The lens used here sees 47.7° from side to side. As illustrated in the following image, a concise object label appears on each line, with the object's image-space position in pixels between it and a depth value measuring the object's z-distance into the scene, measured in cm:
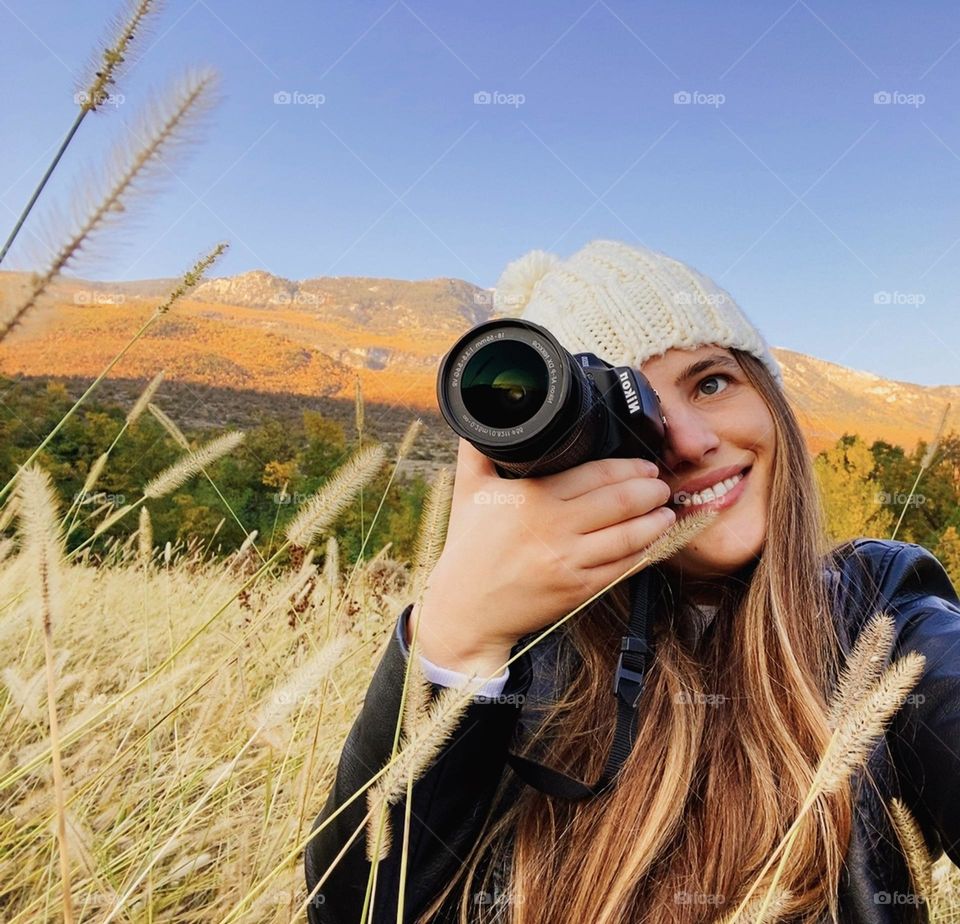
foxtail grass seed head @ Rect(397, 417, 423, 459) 62
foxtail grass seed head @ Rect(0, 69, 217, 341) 39
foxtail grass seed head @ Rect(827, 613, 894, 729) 45
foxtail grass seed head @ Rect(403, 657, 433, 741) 43
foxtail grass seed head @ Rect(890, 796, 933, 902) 48
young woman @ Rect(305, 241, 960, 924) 50
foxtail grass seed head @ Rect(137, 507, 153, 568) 64
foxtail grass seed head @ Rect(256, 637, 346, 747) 42
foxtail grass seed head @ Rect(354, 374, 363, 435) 77
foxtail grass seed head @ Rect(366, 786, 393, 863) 39
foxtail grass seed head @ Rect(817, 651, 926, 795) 40
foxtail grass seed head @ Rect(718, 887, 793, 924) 37
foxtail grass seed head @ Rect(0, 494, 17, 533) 58
